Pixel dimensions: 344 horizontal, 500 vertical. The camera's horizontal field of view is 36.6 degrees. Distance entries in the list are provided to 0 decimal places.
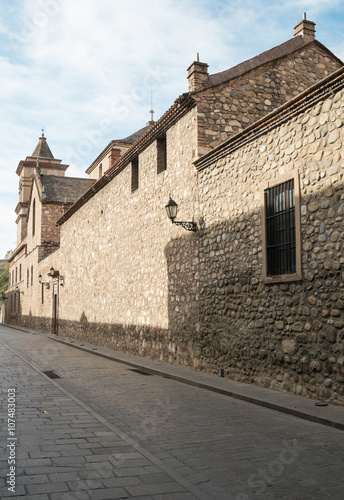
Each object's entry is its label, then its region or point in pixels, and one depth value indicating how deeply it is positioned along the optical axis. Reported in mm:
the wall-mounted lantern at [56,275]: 29375
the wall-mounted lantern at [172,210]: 11758
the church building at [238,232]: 7887
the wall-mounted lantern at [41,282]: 33525
